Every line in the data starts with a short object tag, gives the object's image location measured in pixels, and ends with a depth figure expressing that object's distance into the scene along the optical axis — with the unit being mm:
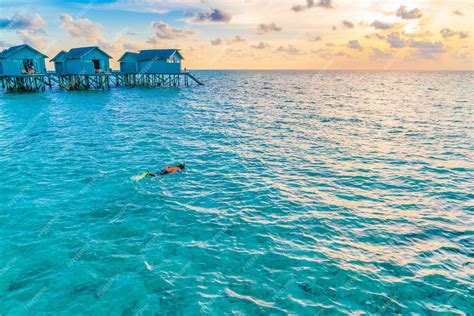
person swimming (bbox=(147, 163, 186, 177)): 18575
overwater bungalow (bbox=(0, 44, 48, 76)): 57406
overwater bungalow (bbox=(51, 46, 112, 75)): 66125
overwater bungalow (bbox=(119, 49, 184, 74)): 72750
